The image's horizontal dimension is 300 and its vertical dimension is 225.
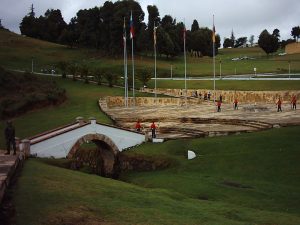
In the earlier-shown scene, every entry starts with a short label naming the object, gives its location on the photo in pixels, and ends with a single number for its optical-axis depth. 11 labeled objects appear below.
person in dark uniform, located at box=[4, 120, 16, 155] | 23.42
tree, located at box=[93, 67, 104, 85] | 70.34
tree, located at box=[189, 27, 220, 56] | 108.87
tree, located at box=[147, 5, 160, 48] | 99.21
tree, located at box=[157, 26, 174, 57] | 93.06
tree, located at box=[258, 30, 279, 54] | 112.19
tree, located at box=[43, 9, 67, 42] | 133.00
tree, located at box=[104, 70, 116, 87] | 68.06
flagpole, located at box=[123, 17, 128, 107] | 55.41
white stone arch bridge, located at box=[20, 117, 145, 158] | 28.66
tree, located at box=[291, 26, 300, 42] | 150.41
